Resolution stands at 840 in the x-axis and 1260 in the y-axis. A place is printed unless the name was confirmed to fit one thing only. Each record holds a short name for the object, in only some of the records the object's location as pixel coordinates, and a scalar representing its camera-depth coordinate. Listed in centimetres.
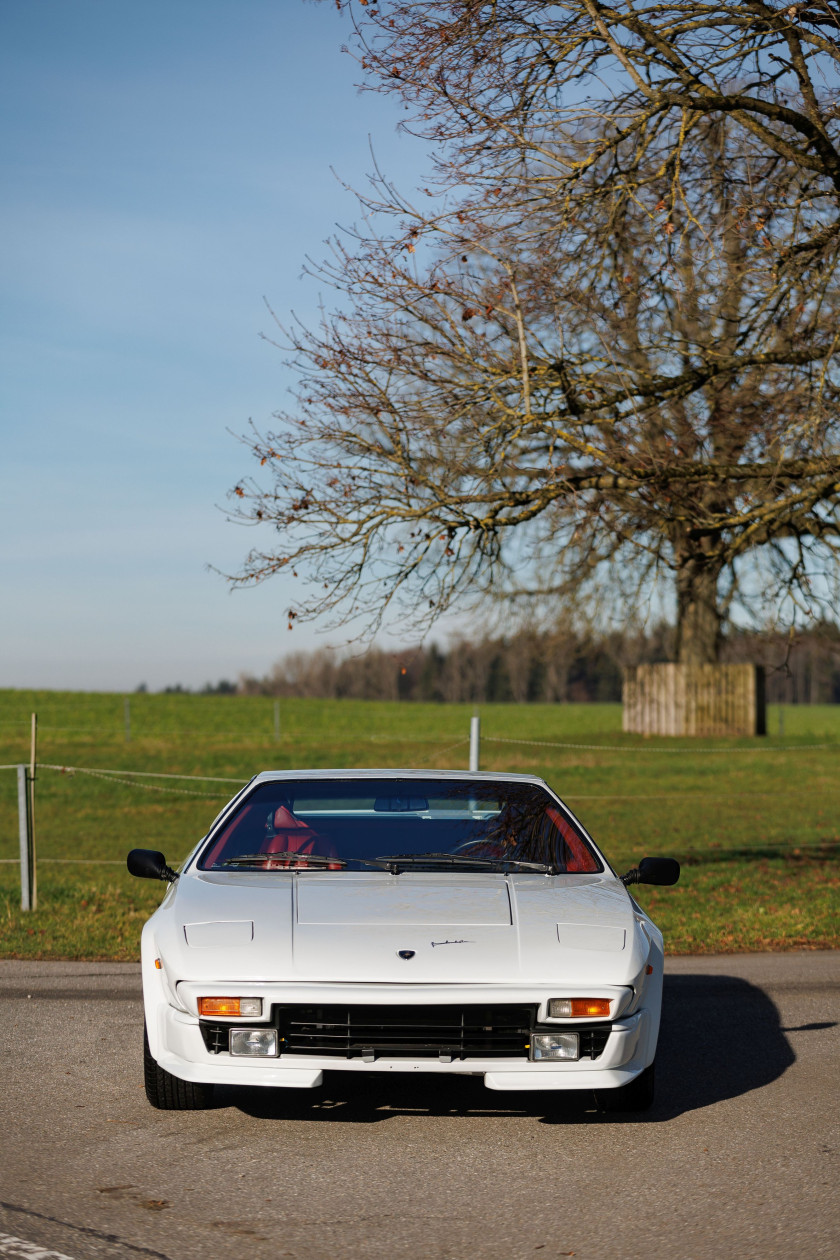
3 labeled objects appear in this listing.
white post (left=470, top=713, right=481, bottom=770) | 1449
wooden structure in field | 3725
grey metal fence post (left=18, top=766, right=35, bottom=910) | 1111
